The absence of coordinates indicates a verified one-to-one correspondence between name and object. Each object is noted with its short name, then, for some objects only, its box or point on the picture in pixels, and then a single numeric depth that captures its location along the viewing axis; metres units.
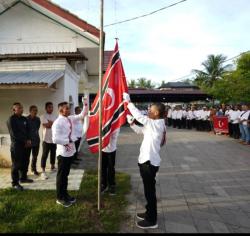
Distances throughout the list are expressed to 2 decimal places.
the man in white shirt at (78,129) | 6.48
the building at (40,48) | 6.42
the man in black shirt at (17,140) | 4.66
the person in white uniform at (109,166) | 4.46
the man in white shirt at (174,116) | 17.54
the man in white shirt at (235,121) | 10.59
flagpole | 3.78
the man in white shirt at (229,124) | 11.41
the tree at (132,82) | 45.00
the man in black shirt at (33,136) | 5.23
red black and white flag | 3.96
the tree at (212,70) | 31.71
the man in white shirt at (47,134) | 5.50
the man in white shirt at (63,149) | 3.99
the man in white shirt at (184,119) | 16.54
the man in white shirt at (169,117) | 18.91
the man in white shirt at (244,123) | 9.45
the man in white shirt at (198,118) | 14.83
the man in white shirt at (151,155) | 3.44
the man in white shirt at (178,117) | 16.91
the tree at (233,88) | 17.97
